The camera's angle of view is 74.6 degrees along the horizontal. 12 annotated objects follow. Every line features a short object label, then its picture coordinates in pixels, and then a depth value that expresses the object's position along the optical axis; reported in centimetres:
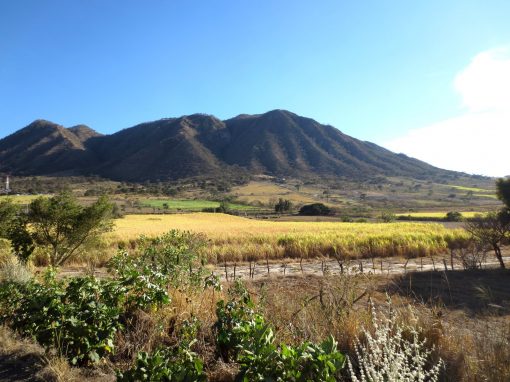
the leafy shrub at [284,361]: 267
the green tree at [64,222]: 1477
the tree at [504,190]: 1964
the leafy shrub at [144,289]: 443
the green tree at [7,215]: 1425
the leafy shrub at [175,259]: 589
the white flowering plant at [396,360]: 253
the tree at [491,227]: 1658
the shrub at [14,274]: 662
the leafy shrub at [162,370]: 286
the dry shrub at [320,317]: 409
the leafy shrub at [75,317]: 378
